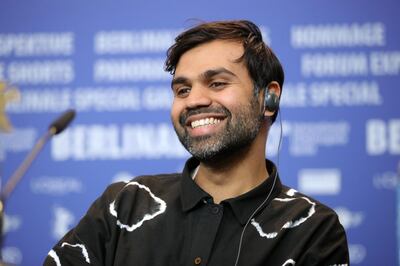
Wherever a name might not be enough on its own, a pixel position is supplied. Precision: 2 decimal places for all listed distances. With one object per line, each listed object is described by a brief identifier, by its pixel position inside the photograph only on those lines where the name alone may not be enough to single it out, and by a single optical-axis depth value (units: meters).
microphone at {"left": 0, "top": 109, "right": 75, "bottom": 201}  2.19
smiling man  2.31
